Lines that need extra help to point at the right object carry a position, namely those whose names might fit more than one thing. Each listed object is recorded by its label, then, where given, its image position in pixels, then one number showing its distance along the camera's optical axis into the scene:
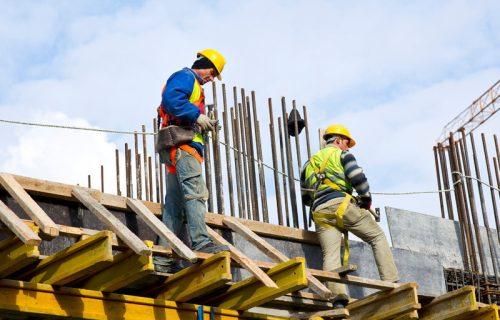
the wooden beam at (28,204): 12.34
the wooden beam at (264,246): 14.72
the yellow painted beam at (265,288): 13.98
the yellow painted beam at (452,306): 16.78
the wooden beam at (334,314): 15.15
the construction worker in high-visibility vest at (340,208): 17.87
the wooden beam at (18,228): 11.84
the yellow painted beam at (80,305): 12.74
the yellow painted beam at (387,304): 16.06
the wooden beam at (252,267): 13.89
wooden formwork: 12.72
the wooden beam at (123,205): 15.02
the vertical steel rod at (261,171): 20.71
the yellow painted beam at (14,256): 12.36
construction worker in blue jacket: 15.21
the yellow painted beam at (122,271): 13.11
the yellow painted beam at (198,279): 13.53
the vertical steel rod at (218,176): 19.76
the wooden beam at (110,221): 12.87
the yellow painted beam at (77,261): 12.59
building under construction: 12.99
